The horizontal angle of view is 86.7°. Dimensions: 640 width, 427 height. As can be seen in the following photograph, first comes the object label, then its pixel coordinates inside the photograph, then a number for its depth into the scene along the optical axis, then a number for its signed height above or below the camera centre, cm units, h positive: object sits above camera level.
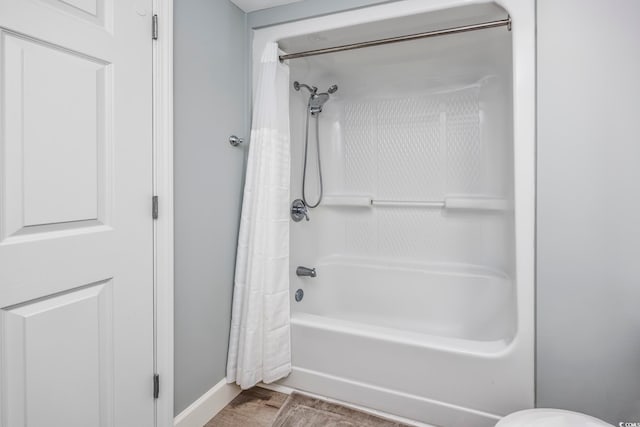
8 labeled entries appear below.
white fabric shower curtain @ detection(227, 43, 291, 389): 175 -22
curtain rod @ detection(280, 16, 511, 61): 149 +84
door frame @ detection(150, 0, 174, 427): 134 +1
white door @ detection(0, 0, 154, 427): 93 +0
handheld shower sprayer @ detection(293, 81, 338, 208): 241 +77
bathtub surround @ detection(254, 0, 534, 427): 150 -2
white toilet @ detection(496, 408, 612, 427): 106 -67
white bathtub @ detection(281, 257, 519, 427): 154 -69
